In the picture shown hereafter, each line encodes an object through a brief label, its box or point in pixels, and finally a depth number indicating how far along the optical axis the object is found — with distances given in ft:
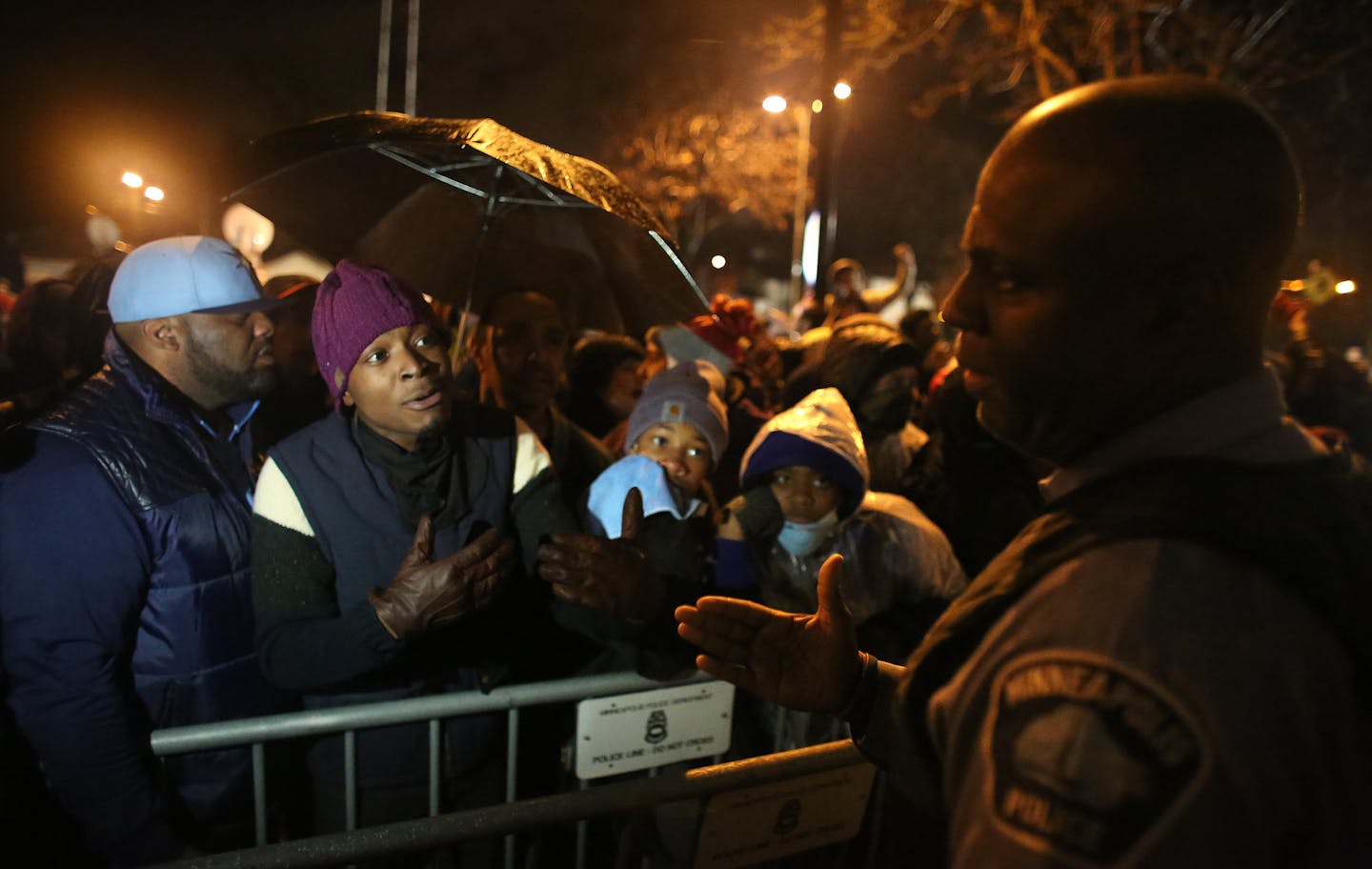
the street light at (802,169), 65.36
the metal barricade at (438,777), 5.75
